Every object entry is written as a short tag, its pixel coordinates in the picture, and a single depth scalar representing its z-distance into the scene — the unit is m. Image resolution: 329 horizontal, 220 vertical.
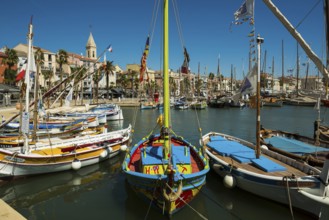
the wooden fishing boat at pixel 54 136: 21.42
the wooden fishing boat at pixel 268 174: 11.12
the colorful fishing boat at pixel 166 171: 11.15
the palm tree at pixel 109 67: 85.96
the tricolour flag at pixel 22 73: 18.06
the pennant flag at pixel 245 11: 12.21
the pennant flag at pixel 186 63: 16.51
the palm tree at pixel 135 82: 125.31
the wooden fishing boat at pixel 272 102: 90.06
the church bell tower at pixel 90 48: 158.75
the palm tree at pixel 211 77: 166.25
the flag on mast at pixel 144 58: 15.48
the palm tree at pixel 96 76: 89.97
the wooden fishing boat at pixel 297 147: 16.89
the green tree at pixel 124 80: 117.31
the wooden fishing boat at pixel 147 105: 81.08
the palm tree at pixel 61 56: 72.50
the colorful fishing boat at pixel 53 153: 16.39
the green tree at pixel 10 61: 75.19
